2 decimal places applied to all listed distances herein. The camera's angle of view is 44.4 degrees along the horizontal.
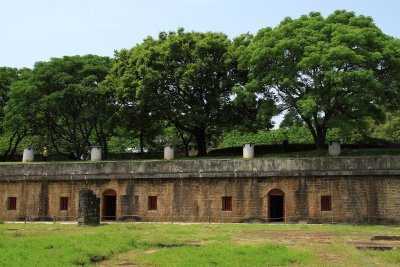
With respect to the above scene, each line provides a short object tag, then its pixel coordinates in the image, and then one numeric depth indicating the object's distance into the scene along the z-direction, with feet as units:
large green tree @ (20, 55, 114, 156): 105.29
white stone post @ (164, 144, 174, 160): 98.12
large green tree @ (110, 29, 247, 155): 97.50
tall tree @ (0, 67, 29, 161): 109.50
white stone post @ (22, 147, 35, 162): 107.34
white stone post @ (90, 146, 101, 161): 102.22
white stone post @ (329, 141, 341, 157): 84.53
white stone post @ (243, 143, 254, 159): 90.02
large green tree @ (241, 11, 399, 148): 77.71
